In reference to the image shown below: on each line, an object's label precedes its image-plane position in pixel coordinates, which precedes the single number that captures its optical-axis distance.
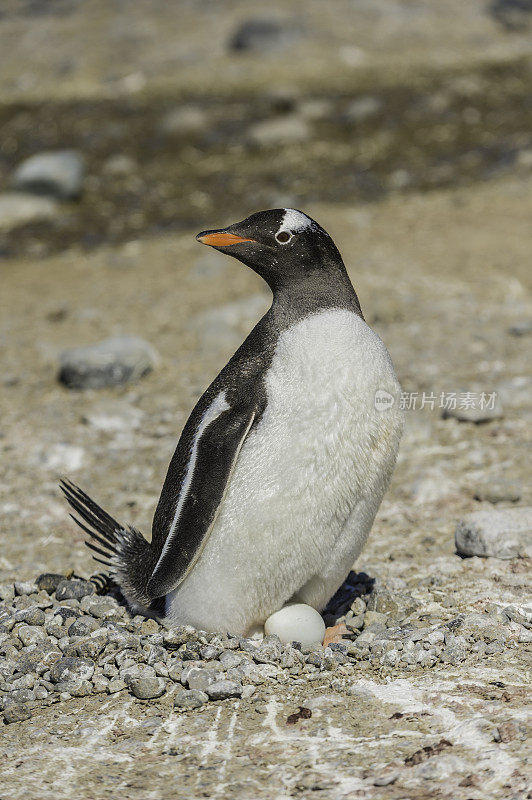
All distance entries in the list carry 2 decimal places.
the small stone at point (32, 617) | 7.38
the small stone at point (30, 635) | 7.14
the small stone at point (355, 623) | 7.17
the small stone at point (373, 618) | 7.18
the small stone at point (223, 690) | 6.16
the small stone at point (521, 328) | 13.92
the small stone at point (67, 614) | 7.40
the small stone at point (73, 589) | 7.79
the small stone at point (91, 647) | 6.75
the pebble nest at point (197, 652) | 6.34
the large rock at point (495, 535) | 8.20
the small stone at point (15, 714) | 6.20
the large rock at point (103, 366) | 13.32
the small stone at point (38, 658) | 6.71
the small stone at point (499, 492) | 9.70
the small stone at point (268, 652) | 6.52
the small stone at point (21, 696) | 6.41
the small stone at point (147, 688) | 6.26
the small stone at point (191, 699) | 6.14
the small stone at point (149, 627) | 7.16
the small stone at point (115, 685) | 6.43
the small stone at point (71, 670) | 6.53
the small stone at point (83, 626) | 7.12
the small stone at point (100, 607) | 7.43
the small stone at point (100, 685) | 6.45
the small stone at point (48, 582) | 8.06
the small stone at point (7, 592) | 8.05
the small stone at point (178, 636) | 6.77
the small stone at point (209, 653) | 6.55
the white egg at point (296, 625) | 6.75
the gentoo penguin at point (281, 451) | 6.44
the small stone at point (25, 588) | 8.05
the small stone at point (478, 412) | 11.44
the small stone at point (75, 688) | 6.46
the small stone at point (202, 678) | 6.25
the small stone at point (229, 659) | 6.45
